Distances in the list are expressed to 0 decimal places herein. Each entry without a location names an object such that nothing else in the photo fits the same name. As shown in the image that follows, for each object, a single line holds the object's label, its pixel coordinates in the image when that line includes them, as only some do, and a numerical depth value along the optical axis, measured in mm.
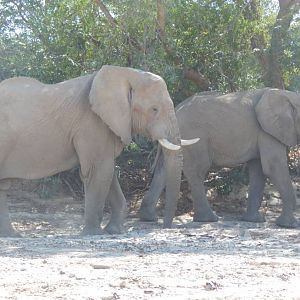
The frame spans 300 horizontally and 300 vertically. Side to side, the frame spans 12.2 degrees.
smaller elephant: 22954
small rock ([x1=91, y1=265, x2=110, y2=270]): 12062
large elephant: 18467
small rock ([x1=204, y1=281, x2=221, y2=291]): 10738
